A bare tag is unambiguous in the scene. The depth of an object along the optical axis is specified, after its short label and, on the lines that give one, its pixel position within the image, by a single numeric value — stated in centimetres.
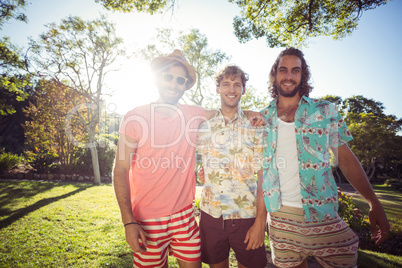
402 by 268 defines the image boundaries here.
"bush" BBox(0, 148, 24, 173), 1238
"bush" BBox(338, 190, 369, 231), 546
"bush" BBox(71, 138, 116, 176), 1427
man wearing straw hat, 206
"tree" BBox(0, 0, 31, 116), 721
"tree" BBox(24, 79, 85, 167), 1352
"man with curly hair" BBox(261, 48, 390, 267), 196
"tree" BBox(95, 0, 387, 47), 632
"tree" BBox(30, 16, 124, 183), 1184
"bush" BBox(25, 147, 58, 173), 1338
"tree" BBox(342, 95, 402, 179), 2000
